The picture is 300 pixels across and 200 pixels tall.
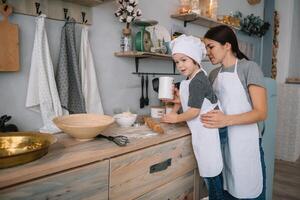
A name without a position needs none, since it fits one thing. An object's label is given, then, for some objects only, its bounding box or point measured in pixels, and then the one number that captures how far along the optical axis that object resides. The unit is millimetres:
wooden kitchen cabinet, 856
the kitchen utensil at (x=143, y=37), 1842
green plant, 3279
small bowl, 1563
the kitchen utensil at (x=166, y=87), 1660
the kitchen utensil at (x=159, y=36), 2030
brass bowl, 842
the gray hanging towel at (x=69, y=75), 1452
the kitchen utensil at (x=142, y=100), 2095
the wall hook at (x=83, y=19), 1622
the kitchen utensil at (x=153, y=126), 1413
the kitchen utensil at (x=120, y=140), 1154
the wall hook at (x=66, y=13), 1531
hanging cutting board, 1256
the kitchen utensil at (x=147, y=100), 2127
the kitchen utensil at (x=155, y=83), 2016
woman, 1419
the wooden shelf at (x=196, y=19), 2247
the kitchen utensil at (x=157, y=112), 1900
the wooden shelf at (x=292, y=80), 3945
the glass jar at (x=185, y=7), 2229
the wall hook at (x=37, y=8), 1389
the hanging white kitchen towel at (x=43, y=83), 1363
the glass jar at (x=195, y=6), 2251
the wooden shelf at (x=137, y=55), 1784
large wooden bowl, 1150
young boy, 1391
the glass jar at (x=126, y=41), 1826
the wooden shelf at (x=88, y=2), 1543
